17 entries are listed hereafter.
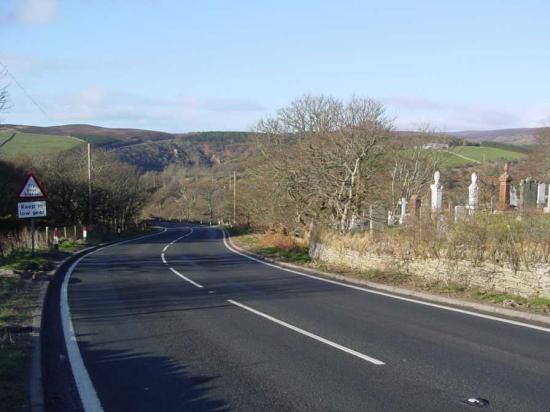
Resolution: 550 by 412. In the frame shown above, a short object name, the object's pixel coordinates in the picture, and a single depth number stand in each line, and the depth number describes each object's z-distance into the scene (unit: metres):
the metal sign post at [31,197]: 20.19
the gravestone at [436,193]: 24.33
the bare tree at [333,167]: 24.02
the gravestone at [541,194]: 24.62
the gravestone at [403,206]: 25.27
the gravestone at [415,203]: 20.25
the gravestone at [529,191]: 24.31
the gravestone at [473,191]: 22.23
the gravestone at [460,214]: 14.32
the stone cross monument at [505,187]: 24.56
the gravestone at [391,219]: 23.07
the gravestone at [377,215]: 22.74
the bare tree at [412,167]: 31.08
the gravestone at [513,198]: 25.37
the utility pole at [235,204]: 56.33
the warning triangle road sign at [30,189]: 20.14
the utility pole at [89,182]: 42.17
